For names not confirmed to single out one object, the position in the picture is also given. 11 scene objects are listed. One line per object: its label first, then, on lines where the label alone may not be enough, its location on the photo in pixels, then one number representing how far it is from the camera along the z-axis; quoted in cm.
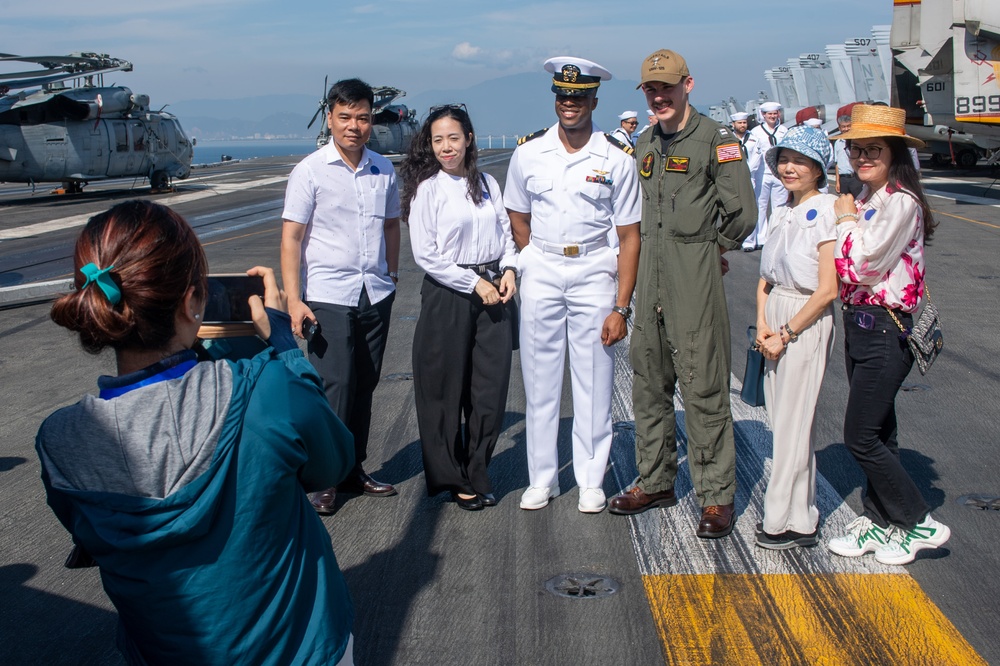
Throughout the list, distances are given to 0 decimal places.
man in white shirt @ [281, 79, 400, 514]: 466
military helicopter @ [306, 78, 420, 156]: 4745
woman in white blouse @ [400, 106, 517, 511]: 471
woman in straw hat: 387
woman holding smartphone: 177
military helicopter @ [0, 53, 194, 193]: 2677
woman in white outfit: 402
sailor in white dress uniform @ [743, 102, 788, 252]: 1358
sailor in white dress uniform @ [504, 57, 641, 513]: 446
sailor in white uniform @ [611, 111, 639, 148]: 1683
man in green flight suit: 431
